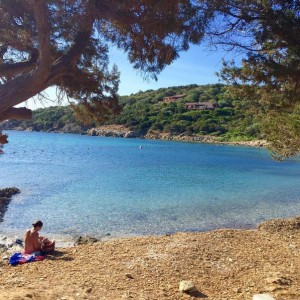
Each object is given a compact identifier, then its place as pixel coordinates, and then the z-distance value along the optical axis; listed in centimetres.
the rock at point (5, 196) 1834
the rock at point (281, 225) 1335
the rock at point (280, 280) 643
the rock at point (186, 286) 620
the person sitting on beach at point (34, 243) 928
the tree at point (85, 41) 481
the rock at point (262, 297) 546
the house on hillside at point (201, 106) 11794
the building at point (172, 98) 13775
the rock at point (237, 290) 626
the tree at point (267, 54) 601
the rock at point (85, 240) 1223
